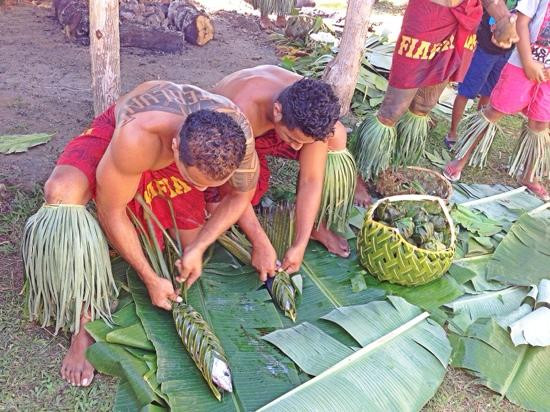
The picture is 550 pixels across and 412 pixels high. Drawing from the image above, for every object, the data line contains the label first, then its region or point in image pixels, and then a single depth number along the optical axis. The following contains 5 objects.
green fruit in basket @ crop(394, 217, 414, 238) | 2.63
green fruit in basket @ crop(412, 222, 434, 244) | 2.63
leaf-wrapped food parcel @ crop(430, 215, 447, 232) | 2.76
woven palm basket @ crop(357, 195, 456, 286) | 2.54
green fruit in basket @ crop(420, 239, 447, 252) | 2.61
